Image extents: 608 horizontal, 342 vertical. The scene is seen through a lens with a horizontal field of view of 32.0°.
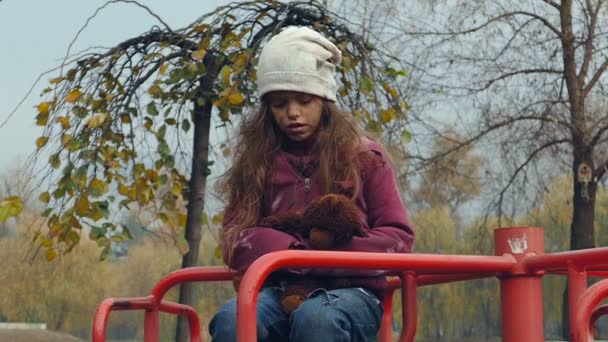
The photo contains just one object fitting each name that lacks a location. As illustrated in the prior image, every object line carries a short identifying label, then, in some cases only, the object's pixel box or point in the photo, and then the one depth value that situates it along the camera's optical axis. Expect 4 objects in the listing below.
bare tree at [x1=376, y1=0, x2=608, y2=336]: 9.70
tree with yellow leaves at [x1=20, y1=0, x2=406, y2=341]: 5.46
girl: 2.51
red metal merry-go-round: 2.11
